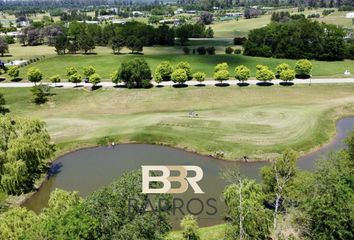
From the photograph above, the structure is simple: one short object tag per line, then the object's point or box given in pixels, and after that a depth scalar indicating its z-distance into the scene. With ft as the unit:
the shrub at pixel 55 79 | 267.59
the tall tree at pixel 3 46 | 387.77
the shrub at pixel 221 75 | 265.75
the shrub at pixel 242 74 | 263.90
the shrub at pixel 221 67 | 280.84
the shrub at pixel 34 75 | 269.03
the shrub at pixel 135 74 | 261.03
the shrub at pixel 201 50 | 375.25
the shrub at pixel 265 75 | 263.08
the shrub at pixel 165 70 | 274.98
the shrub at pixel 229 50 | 379.96
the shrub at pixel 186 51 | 381.64
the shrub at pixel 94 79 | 261.65
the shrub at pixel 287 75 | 262.06
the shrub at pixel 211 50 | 372.38
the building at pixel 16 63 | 342.07
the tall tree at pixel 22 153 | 132.05
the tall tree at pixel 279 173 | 110.52
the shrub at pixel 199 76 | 265.13
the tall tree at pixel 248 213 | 82.89
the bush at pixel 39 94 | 234.99
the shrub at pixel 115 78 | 261.44
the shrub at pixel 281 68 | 272.72
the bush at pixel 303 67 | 277.23
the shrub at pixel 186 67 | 277.44
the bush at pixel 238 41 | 433.89
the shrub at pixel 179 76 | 260.62
